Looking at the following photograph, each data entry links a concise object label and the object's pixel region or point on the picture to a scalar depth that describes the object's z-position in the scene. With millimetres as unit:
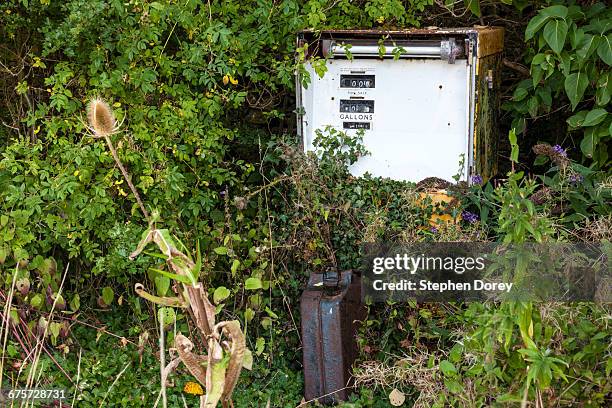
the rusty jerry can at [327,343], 4465
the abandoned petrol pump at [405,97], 5211
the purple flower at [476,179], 5199
